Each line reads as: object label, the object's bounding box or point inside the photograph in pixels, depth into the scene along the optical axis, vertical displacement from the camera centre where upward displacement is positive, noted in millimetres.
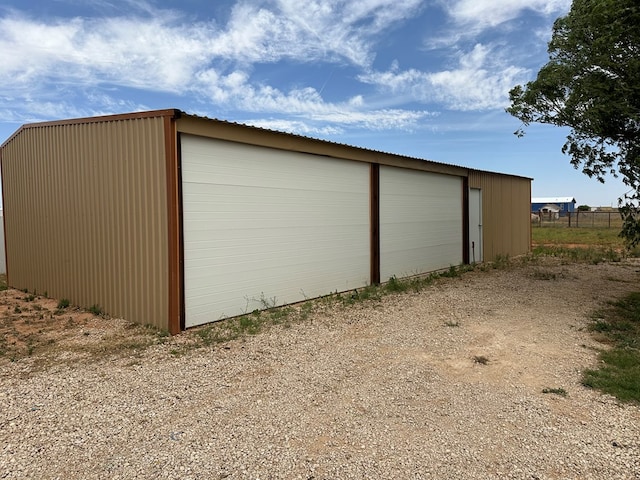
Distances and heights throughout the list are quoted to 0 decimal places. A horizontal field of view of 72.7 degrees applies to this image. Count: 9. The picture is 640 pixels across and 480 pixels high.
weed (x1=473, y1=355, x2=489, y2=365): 4633 -1488
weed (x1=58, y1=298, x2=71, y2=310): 7452 -1335
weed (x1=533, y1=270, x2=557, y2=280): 10133 -1297
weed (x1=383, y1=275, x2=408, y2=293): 8984 -1349
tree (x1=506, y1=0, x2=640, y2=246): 5781 +2049
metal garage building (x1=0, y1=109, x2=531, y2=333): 5949 +172
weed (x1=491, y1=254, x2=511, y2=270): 12727 -1265
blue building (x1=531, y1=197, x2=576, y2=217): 57175 +2319
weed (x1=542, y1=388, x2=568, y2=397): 3775 -1495
